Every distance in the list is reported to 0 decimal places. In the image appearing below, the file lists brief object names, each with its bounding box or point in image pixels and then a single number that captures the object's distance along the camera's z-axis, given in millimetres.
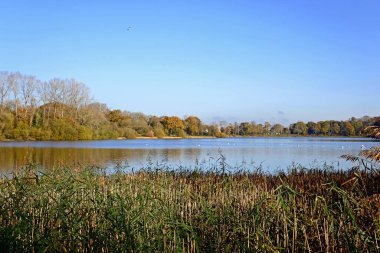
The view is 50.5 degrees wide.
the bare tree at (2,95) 60794
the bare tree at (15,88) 62062
